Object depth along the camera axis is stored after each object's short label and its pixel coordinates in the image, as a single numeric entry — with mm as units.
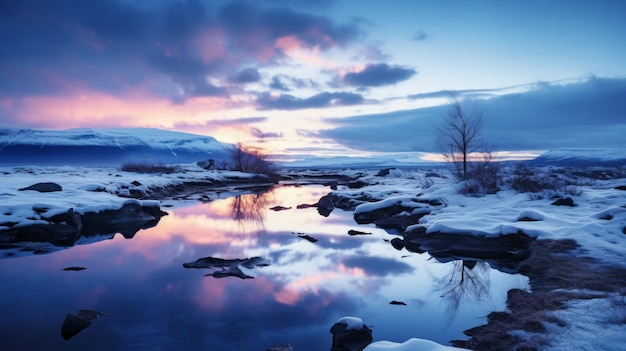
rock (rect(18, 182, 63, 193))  21497
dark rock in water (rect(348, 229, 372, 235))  17788
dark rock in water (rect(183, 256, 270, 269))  12312
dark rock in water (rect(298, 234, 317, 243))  16473
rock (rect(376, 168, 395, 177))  65606
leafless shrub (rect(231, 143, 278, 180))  66188
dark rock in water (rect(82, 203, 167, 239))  18594
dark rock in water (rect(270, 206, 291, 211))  27438
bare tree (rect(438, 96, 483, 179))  27641
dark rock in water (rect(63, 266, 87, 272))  11695
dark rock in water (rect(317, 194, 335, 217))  26278
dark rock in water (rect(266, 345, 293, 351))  6340
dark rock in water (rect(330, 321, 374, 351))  6625
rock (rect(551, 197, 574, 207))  17031
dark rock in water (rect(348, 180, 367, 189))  47562
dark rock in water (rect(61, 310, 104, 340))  7167
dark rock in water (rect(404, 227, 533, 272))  12125
